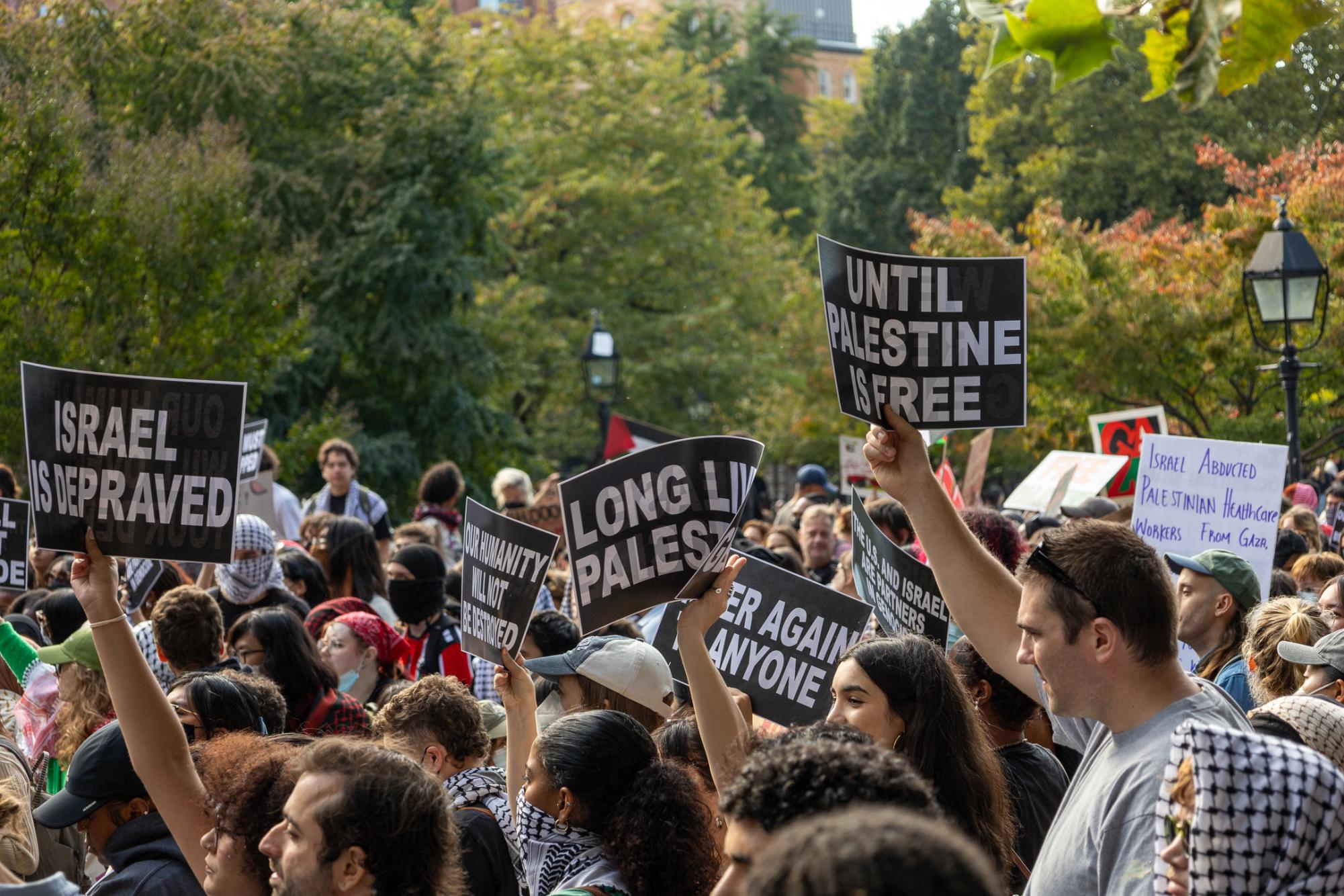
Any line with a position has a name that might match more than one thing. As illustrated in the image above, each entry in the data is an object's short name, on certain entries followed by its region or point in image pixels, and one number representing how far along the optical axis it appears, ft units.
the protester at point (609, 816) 11.68
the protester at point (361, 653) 22.13
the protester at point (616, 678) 17.19
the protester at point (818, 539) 34.40
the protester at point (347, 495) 37.55
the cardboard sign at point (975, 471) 41.88
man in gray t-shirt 9.77
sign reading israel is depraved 15.24
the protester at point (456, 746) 14.52
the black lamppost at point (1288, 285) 38.37
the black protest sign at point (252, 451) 38.22
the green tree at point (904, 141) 156.46
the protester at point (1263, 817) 7.29
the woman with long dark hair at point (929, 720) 12.59
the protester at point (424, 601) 24.52
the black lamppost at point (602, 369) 62.85
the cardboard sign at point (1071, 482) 37.11
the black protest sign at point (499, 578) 17.74
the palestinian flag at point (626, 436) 49.29
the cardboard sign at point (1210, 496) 26.27
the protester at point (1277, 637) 17.92
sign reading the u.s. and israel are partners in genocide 18.16
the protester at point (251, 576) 25.81
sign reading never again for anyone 17.42
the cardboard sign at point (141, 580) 26.18
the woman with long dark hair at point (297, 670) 18.99
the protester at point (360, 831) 9.96
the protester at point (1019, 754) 14.08
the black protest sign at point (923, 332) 14.26
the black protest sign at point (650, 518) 14.94
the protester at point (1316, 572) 26.61
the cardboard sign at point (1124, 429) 41.29
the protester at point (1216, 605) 20.47
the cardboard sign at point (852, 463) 54.90
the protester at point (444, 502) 38.50
